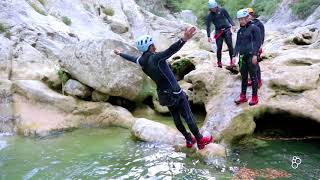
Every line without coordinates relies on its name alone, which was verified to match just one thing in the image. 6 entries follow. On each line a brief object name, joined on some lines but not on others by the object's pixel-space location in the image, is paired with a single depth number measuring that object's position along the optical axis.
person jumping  8.29
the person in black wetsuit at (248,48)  9.93
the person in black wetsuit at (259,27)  10.73
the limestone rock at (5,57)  13.30
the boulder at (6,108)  11.57
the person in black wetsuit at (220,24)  12.07
